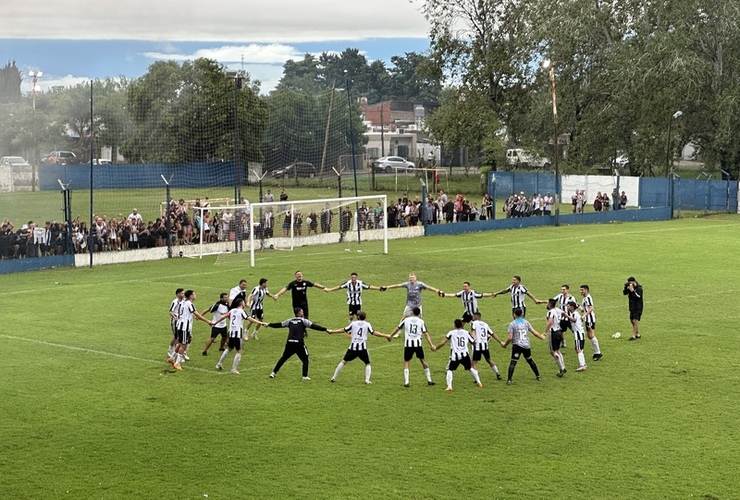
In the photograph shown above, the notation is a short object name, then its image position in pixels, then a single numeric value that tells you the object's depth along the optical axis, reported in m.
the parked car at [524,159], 85.81
